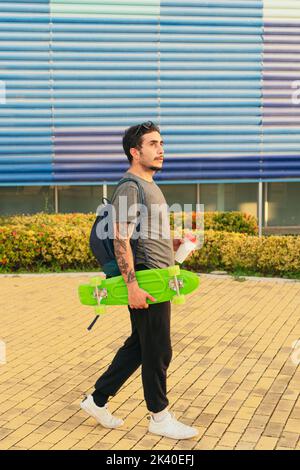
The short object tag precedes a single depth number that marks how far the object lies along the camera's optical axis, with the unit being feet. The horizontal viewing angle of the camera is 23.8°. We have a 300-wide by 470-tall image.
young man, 14.32
